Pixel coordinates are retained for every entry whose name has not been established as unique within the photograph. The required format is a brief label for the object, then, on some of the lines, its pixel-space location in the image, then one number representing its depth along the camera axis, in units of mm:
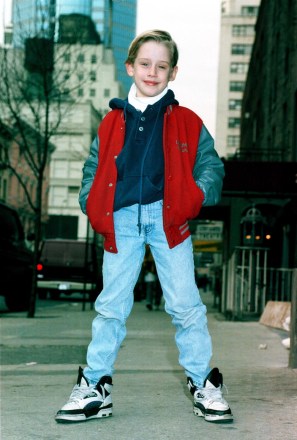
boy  3756
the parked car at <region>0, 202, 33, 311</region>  14609
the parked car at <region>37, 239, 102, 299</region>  24453
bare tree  14672
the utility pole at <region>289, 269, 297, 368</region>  5781
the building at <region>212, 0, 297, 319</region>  14930
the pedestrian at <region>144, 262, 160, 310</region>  20688
